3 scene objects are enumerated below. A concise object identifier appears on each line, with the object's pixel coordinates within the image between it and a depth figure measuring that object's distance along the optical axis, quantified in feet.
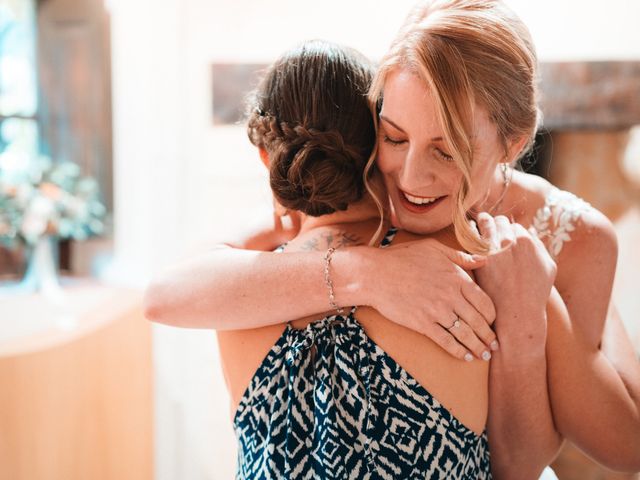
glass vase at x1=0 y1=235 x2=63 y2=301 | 8.86
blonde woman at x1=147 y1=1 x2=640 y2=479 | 3.07
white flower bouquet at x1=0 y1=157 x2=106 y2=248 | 8.52
